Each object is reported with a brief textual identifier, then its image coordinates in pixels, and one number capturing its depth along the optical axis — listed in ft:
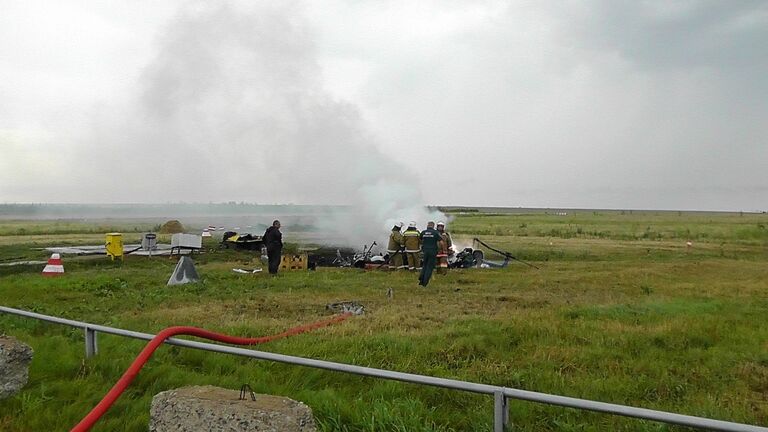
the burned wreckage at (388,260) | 65.87
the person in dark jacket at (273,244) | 56.08
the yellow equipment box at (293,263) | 61.87
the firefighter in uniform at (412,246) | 61.92
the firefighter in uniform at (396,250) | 62.34
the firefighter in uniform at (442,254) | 59.57
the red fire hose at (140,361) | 12.22
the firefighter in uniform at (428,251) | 49.57
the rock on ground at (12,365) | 15.05
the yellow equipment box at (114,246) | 69.56
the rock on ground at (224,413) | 10.98
